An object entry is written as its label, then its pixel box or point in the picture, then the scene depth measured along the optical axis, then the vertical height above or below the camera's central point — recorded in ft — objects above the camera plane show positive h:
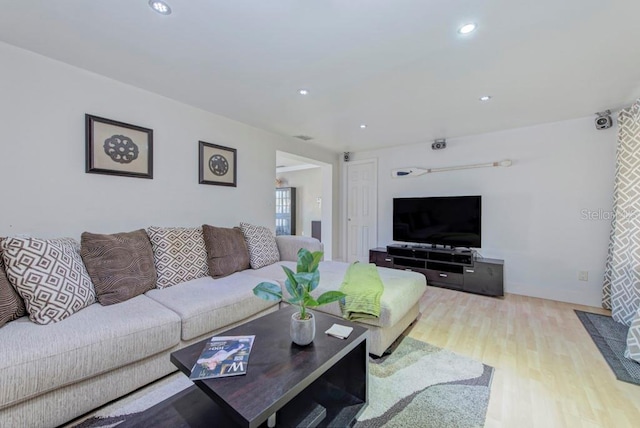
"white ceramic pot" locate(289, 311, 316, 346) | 4.15 -1.85
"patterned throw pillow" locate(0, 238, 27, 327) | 4.46 -1.59
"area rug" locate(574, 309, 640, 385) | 5.83 -3.44
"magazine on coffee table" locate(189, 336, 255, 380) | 3.46 -2.07
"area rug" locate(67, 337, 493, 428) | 4.47 -3.45
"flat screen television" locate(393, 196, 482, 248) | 11.85 -0.34
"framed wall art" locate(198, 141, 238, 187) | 9.68 +1.79
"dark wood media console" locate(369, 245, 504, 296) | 10.96 -2.42
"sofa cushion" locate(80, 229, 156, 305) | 5.73 -1.25
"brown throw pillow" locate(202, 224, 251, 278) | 7.97 -1.24
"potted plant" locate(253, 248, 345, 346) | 4.08 -1.28
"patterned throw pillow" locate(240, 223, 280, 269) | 9.11 -1.20
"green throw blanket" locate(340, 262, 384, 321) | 6.13 -2.00
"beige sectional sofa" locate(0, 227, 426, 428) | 3.82 -2.29
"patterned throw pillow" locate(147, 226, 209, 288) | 7.09 -1.21
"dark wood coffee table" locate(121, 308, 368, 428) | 3.11 -2.14
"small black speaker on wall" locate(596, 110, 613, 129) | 9.57 +3.39
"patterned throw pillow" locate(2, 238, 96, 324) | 4.76 -1.28
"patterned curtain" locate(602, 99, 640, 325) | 8.14 -0.33
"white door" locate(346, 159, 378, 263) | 15.82 +0.23
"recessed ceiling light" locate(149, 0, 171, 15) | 4.64 +3.64
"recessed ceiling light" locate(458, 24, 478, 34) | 5.15 +3.63
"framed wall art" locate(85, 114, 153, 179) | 7.05 +1.79
